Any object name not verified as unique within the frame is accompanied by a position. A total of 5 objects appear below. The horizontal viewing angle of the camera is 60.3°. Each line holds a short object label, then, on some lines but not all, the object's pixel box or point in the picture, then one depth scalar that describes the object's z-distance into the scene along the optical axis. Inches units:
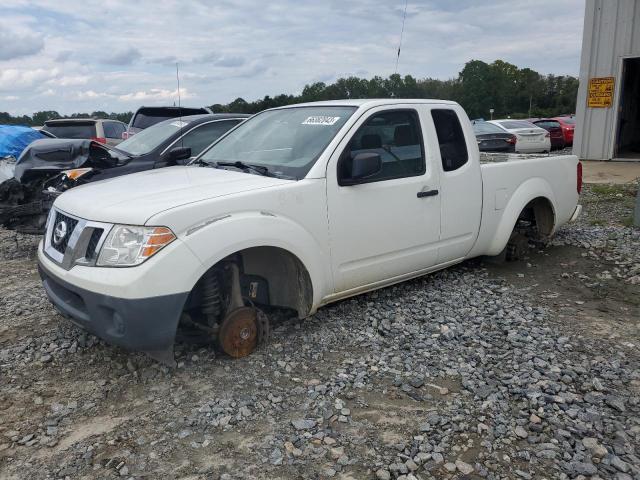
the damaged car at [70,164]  257.9
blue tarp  337.1
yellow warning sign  567.3
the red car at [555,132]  871.1
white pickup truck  130.0
